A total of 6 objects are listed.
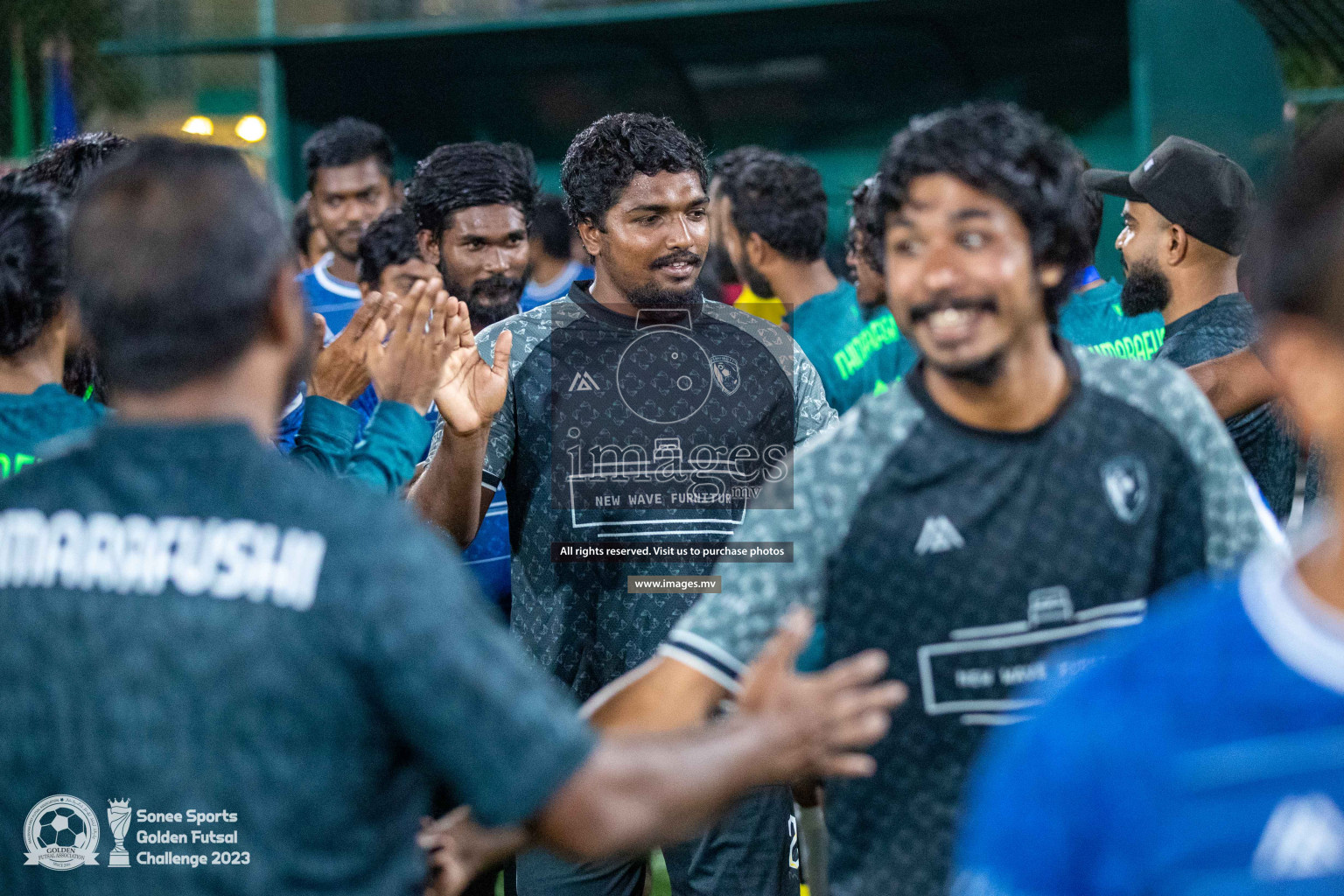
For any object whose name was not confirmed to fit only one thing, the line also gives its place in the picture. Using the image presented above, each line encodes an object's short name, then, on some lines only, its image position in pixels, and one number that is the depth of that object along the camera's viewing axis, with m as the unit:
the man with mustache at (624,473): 6.69
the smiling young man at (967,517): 4.06
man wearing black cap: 7.93
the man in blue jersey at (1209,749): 2.43
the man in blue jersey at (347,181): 12.80
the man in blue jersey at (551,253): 15.48
